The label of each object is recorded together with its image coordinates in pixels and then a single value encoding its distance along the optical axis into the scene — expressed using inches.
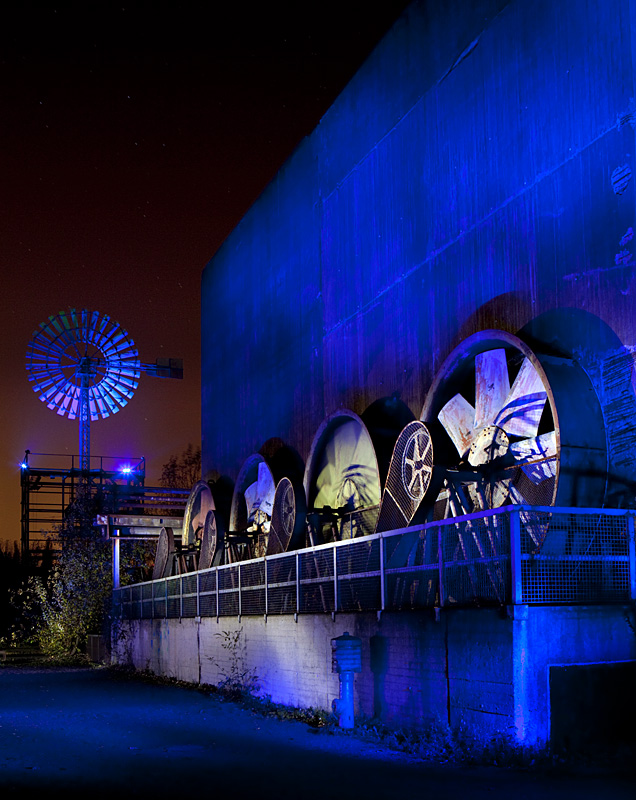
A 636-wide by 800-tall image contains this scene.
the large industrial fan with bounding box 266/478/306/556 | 835.4
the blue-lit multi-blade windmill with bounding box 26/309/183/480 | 1920.5
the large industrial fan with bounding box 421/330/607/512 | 516.7
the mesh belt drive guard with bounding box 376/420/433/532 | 626.8
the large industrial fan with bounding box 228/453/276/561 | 1012.5
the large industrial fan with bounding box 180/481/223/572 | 1069.8
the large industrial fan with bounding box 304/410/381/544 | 791.7
